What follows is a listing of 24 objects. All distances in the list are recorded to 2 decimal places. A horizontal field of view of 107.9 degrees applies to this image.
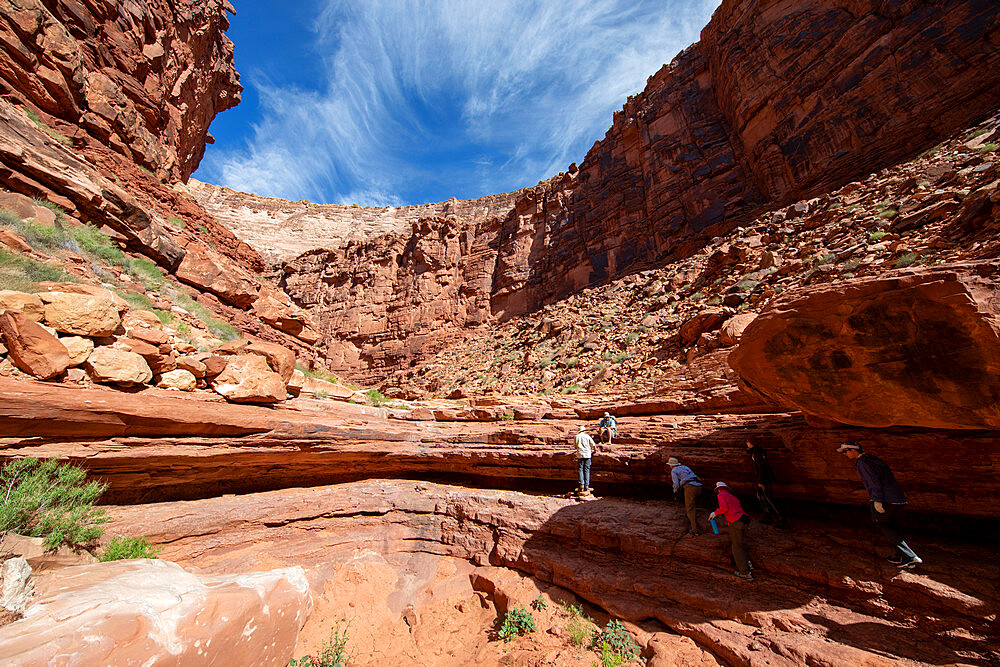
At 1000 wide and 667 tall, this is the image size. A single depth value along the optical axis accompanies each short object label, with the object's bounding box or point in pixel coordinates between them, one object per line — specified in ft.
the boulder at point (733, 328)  33.32
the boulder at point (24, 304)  13.50
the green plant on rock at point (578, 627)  14.76
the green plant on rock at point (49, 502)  12.47
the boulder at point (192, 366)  18.45
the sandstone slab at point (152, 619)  7.88
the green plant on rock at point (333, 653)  14.82
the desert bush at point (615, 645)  13.34
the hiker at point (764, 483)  15.76
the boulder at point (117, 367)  15.10
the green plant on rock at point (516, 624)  16.27
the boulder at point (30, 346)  13.23
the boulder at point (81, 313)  14.48
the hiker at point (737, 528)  14.28
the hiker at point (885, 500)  12.11
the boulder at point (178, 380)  17.44
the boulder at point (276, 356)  22.76
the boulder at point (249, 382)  19.66
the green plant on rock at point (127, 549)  14.40
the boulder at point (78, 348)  14.62
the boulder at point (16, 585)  8.57
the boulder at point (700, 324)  41.19
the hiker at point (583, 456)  21.70
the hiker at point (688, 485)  16.66
